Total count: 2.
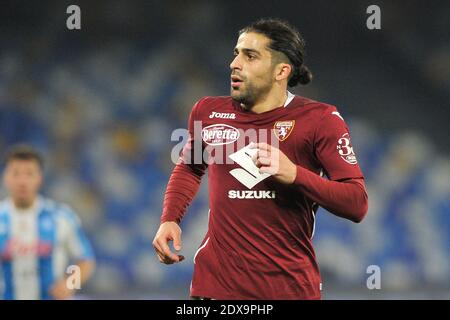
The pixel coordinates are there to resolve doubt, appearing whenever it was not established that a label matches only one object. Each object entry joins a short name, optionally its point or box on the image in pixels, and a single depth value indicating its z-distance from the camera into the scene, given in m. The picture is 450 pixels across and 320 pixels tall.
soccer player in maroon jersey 5.26
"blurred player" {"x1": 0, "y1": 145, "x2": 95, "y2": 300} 8.07
